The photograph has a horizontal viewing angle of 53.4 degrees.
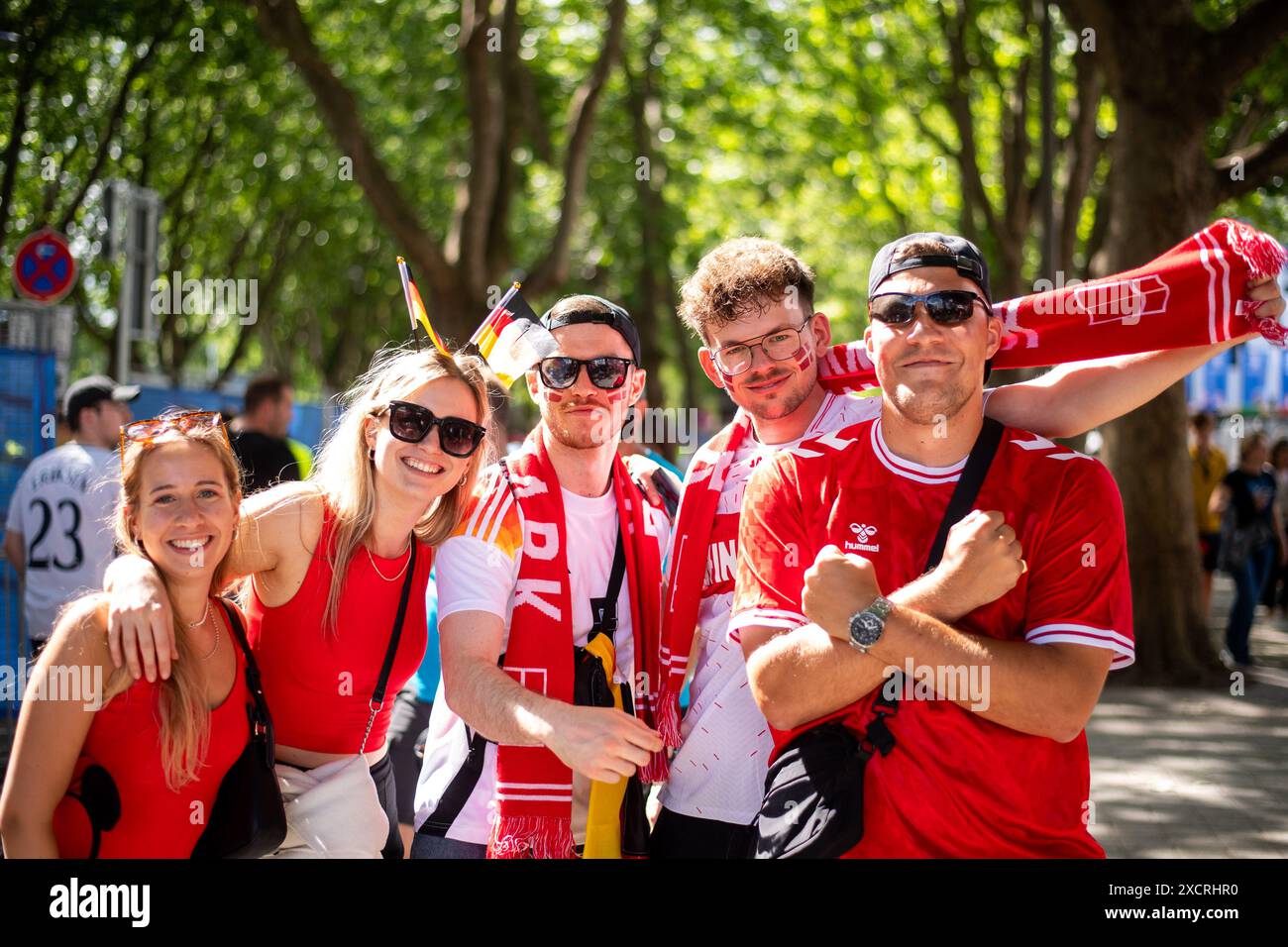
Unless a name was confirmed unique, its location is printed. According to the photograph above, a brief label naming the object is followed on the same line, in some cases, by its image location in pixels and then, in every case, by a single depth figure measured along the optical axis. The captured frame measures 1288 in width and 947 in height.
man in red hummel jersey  2.51
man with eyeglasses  2.95
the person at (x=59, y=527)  7.50
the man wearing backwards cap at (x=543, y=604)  3.03
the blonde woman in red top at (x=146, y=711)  2.72
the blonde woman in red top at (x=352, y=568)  3.21
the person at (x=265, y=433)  8.73
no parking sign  11.63
